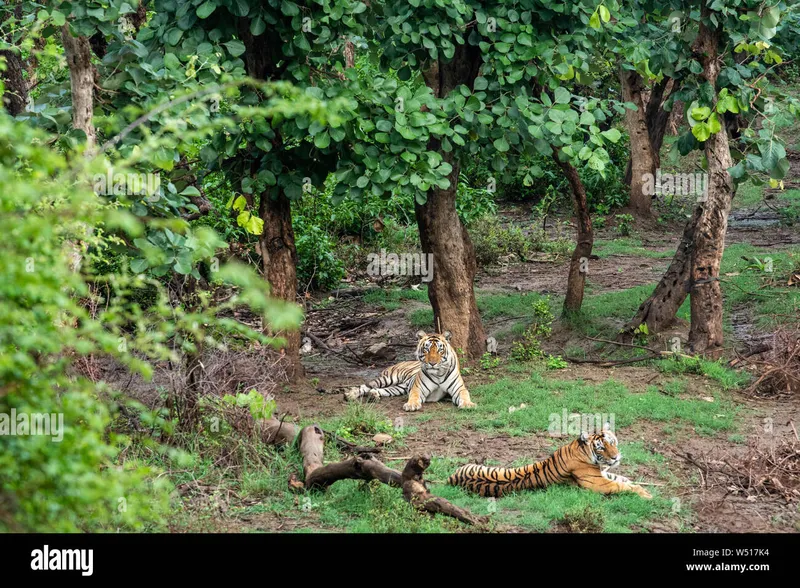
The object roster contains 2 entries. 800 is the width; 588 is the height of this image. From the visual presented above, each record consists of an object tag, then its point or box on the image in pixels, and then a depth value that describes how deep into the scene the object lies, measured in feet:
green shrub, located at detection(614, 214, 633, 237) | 61.26
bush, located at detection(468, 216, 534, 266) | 55.21
